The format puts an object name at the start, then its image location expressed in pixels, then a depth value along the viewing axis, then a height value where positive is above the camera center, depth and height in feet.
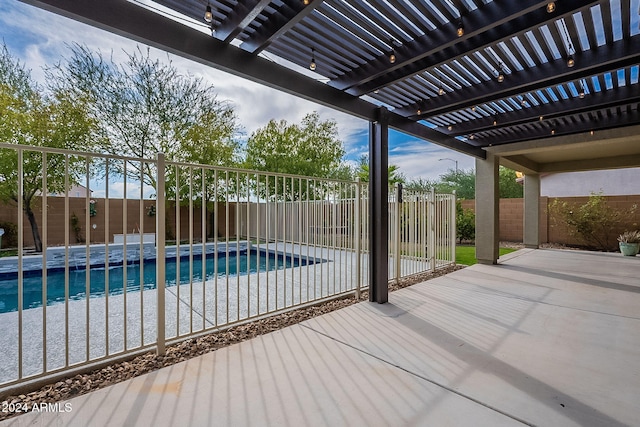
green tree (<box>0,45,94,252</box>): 29.22 +8.79
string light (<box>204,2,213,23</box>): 7.24 +4.71
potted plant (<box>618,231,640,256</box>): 27.46 -3.02
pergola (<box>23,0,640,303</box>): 7.63 +5.10
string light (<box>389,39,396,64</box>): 9.92 +5.07
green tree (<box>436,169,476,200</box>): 71.92 +7.01
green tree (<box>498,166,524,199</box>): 67.92 +5.45
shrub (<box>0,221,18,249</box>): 31.99 -2.14
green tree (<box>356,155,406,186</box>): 39.89 +5.60
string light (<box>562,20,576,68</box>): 9.58 +5.36
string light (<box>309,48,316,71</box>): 9.64 +4.81
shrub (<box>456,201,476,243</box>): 37.22 -1.43
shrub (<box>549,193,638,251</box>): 31.40 -1.07
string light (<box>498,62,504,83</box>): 11.42 +5.13
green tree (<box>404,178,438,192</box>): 59.72 +5.90
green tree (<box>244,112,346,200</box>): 48.08 +10.29
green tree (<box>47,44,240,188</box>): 34.71 +13.41
